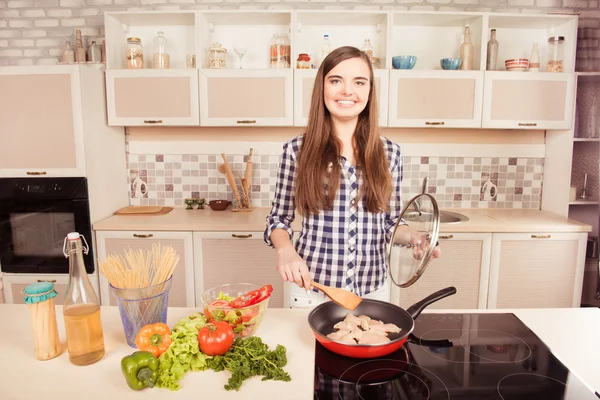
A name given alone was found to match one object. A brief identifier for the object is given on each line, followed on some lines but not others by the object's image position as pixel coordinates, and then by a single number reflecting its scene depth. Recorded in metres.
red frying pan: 1.05
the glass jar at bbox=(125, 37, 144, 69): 2.83
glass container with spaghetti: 1.10
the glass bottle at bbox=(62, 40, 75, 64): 2.94
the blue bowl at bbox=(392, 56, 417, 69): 2.76
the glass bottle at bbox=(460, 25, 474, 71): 2.81
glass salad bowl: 1.13
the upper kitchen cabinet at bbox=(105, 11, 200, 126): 2.77
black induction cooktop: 0.94
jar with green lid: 1.04
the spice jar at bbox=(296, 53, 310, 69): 2.77
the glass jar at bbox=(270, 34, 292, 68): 2.82
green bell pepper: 0.94
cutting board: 2.90
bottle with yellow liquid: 1.04
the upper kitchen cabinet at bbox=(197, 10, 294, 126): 2.75
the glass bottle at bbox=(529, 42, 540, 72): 2.84
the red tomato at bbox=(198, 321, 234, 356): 1.03
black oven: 2.61
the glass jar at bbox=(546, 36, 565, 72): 2.78
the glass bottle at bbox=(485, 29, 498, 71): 2.83
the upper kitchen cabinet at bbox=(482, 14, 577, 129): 2.76
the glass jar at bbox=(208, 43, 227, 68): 2.80
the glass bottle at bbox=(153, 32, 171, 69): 2.86
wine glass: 2.86
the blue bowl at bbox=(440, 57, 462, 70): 2.76
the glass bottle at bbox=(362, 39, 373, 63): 2.80
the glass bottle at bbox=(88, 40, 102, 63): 2.96
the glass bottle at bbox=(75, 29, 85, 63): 2.93
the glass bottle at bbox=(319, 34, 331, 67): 2.82
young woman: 1.47
